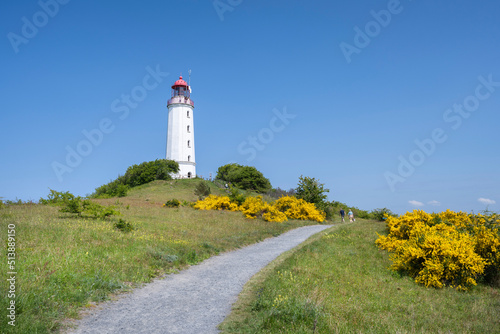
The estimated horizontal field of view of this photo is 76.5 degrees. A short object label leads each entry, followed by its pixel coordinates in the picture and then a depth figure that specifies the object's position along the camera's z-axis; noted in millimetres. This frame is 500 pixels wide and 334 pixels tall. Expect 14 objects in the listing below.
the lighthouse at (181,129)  55375
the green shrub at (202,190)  42156
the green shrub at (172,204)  30609
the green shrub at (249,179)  59250
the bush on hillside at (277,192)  55800
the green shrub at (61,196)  17505
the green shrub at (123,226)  15009
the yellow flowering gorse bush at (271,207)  26453
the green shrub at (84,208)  17641
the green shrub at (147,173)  54150
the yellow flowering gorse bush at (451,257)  10133
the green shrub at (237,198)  31078
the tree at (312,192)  34219
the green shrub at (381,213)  26788
